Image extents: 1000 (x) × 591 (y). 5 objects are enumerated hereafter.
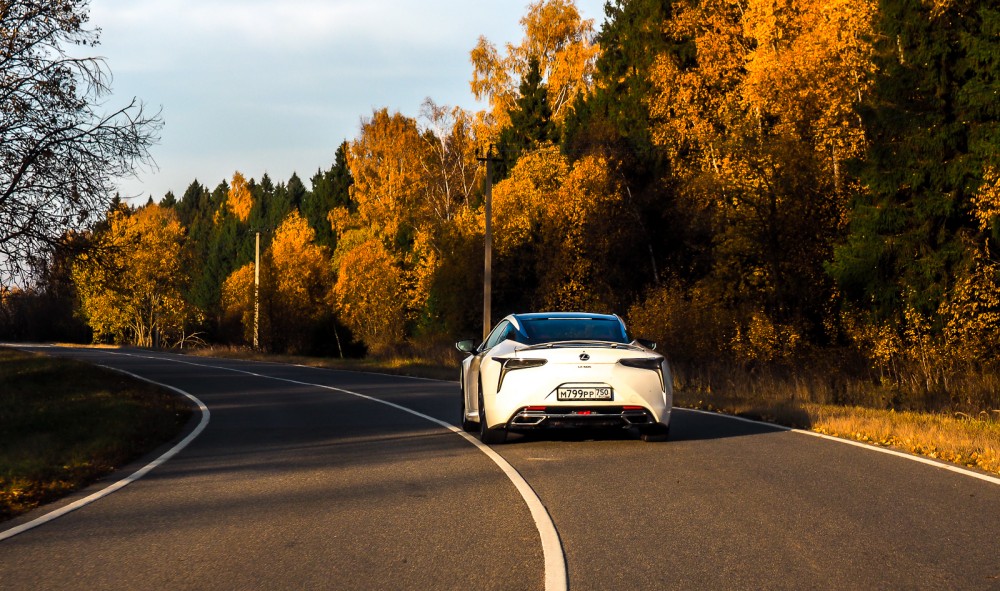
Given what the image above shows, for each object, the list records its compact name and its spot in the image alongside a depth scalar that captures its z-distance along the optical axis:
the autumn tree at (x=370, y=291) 65.19
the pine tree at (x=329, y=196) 96.69
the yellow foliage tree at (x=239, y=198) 141.62
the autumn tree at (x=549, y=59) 57.25
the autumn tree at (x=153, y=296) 82.44
